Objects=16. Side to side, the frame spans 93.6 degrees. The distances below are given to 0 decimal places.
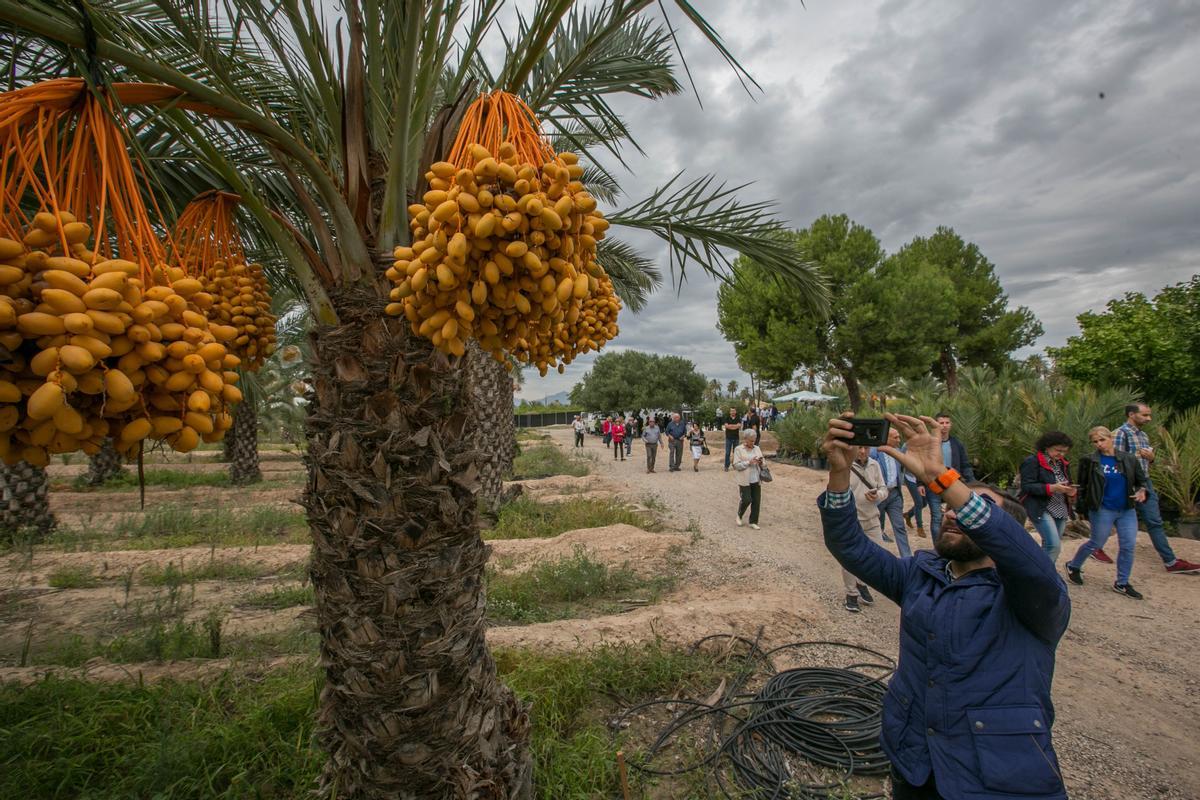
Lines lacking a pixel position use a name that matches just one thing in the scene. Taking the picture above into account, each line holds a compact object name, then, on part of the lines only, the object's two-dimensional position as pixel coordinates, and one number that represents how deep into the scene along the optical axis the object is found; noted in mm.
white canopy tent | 26375
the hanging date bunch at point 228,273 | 2152
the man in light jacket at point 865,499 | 5871
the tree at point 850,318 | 22859
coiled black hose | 3301
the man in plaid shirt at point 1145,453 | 6500
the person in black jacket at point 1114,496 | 5984
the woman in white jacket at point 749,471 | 9297
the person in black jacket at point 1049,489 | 6215
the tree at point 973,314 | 30734
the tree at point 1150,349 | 10961
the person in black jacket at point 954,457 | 6961
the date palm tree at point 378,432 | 2240
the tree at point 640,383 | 54250
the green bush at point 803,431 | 18344
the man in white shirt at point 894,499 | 6809
